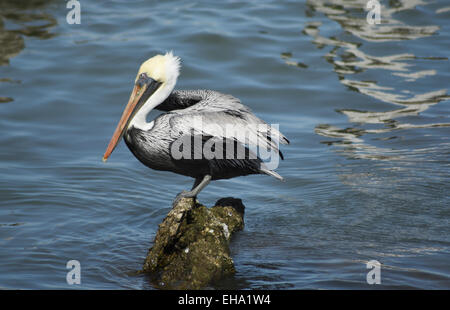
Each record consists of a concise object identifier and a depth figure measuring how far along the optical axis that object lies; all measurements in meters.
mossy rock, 8.38
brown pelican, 9.55
